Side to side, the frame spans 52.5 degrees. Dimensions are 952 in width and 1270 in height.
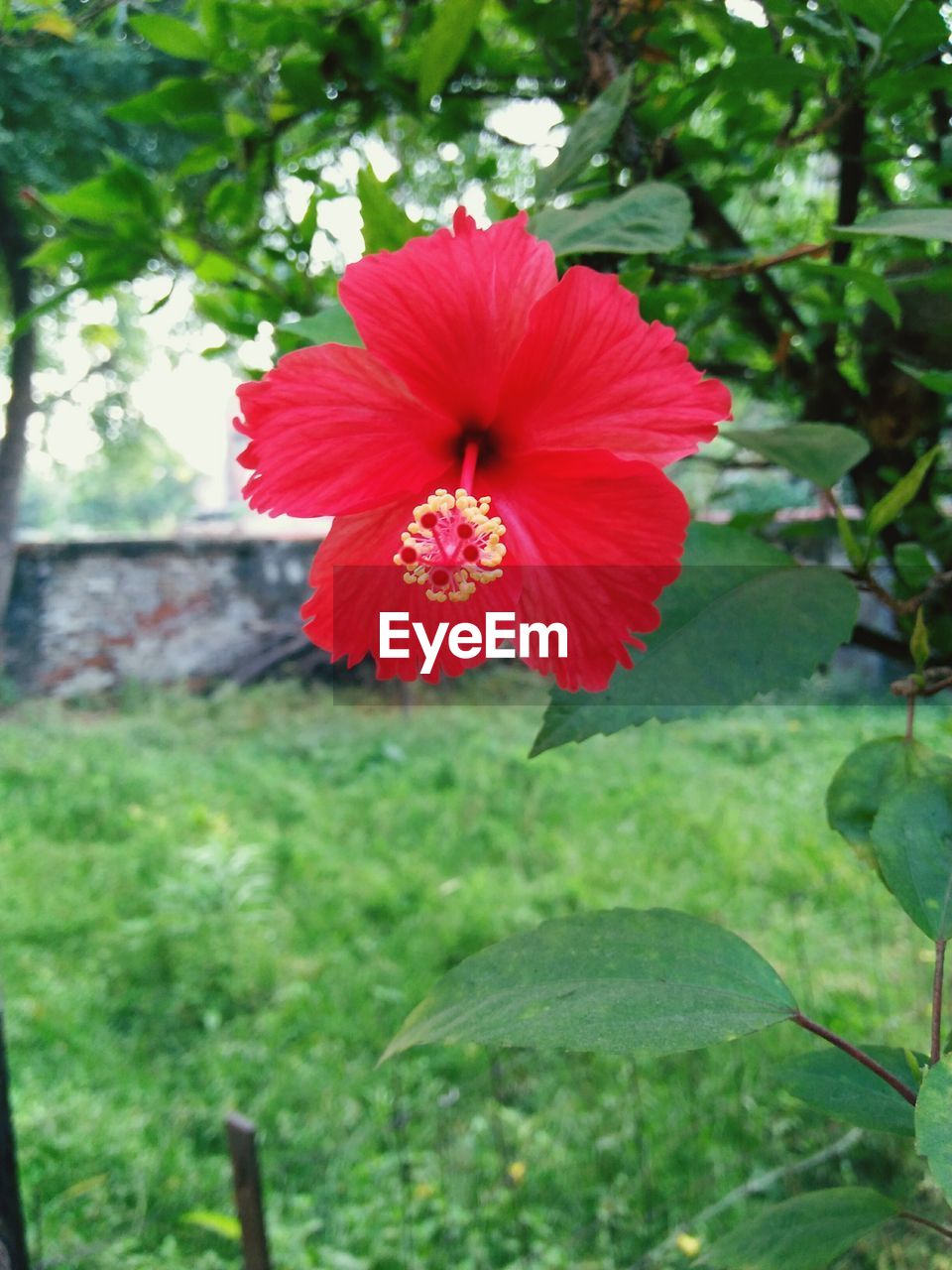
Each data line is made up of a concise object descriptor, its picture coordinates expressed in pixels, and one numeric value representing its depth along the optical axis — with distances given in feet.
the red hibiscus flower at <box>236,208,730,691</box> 0.61
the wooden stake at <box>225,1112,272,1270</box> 2.05
